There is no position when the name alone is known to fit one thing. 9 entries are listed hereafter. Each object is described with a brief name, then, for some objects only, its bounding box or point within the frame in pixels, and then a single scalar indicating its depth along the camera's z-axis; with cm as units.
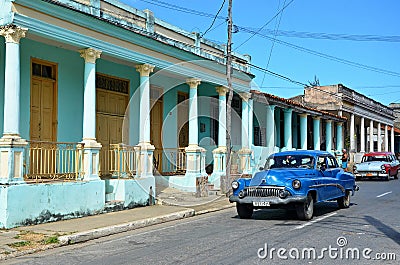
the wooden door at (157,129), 1847
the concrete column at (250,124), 2156
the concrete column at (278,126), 2766
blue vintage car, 1099
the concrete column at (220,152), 1938
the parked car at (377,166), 2667
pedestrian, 3217
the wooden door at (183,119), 2016
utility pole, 1717
